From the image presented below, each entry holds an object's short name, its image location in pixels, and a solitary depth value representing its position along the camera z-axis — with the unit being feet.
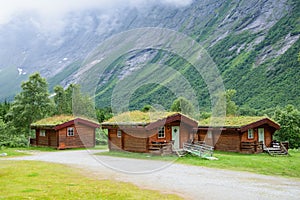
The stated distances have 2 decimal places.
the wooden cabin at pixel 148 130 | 93.81
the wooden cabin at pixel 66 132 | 122.57
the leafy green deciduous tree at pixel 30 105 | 154.61
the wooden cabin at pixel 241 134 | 103.96
